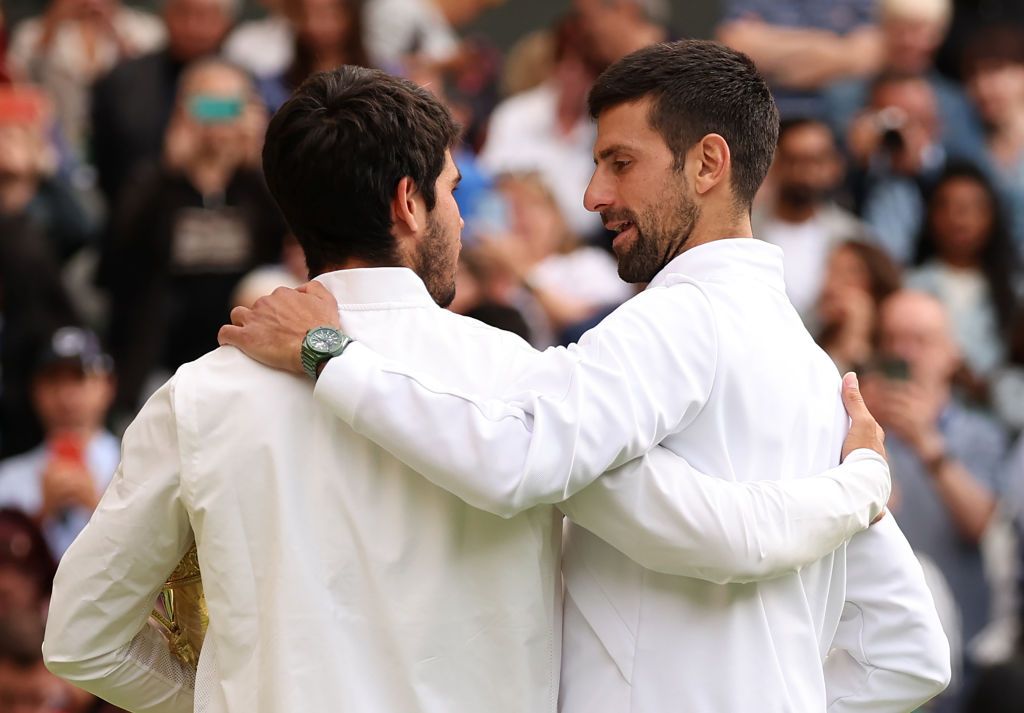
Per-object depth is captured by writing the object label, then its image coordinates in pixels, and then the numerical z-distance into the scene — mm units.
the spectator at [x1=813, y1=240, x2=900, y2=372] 12727
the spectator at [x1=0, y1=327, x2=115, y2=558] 12055
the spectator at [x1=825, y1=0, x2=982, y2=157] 15656
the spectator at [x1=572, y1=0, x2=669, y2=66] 14258
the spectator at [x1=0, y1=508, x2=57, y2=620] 11227
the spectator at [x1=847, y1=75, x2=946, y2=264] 14875
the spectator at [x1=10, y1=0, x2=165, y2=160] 15469
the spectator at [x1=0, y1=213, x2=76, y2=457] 13141
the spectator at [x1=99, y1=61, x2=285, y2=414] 13344
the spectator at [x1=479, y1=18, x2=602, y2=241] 14422
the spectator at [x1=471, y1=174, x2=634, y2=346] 12922
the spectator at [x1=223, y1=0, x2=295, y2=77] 15117
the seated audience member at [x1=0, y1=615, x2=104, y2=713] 10211
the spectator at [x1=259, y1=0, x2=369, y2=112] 14078
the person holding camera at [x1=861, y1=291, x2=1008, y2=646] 11703
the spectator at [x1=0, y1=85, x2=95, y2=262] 13695
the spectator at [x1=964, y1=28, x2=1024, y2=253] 15344
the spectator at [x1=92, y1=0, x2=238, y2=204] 14414
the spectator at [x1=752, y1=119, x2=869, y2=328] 13758
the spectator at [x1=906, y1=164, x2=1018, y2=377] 14180
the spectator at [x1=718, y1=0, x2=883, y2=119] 15734
